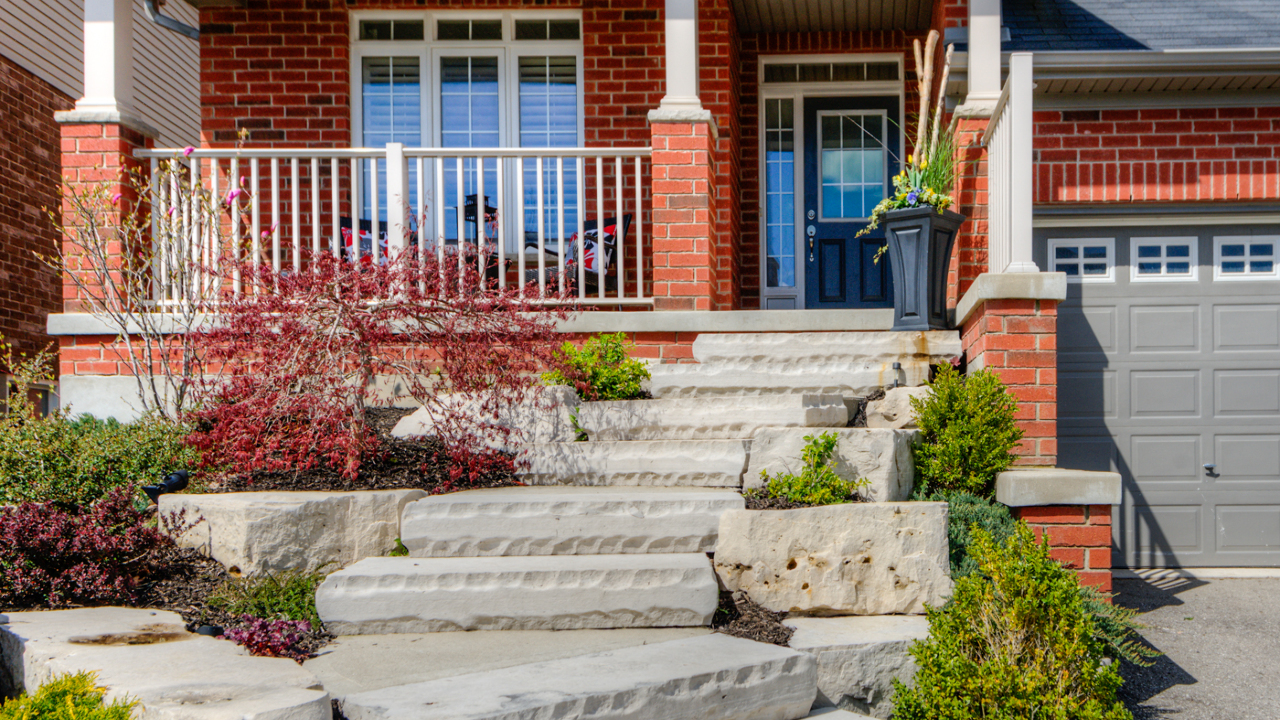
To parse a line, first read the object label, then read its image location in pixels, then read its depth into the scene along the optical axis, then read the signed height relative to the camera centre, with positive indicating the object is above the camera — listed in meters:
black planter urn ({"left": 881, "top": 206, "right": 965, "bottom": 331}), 4.97 +0.48
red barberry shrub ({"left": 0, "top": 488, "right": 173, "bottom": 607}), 3.13 -0.72
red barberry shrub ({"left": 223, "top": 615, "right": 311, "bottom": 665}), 2.69 -0.86
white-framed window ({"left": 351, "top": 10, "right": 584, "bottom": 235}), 6.98 +2.09
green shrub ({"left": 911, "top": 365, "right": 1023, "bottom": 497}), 3.91 -0.37
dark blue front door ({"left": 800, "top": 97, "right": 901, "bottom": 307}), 7.34 +1.32
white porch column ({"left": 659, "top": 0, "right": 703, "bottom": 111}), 5.40 +1.78
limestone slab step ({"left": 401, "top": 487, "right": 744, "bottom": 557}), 3.45 -0.66
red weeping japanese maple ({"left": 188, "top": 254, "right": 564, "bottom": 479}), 3.83 -0.01
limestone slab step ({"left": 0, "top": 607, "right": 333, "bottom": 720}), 2.08 -0.81
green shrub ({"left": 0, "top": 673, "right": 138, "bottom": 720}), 1.97 -0.78
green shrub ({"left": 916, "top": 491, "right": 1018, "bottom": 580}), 3.59 -0.70
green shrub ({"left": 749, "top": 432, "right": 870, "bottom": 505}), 3.58 -0.53
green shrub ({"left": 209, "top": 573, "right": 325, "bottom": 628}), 3.09 -0.85
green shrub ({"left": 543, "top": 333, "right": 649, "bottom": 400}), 4.52 -0.11
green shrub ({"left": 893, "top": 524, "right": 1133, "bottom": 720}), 2.63 -0.91
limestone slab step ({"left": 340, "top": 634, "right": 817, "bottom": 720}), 2.22 -0.89
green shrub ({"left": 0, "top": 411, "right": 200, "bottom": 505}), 3.73 -0.45
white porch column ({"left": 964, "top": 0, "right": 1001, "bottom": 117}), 5.45 +1.79
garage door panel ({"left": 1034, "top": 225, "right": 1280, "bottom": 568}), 5.70 -0.41
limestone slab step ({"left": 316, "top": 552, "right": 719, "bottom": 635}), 3.02 -0.83
